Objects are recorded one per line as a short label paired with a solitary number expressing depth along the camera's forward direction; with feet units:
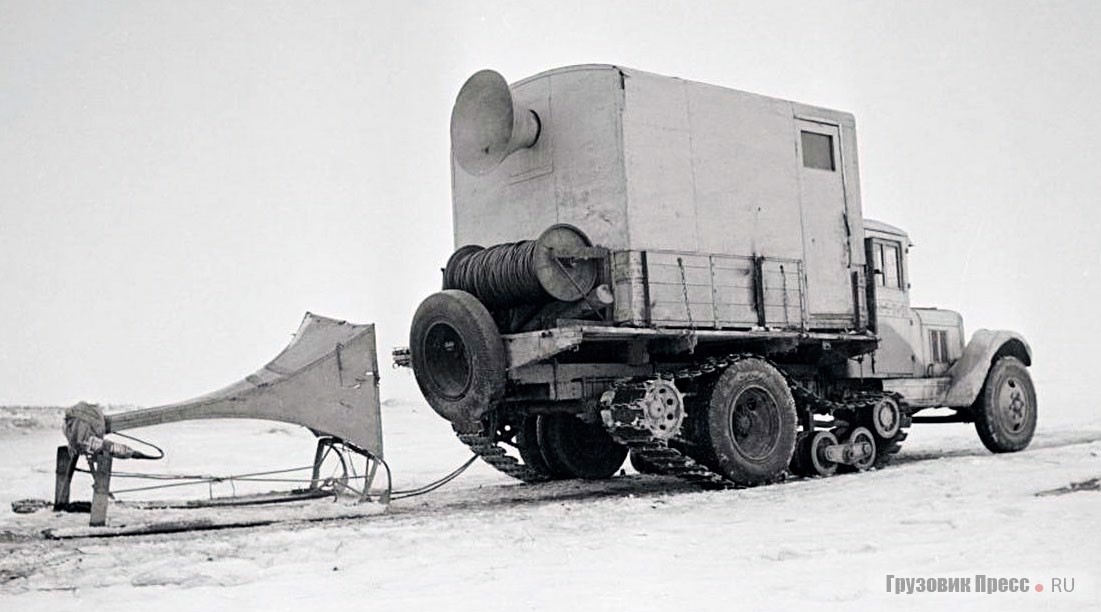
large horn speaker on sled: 29.81
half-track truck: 34.86
